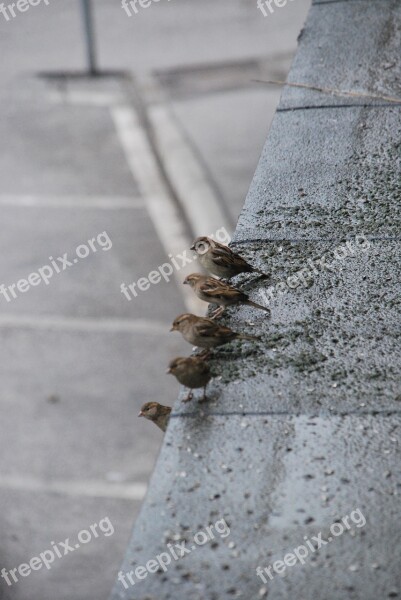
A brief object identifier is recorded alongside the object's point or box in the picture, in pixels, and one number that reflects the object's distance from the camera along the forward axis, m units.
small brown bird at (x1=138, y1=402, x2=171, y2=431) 10.29
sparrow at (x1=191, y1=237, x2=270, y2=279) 9.32
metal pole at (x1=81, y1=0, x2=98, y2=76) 35.95
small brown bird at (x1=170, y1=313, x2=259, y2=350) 8.34
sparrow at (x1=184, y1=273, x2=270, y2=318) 8.98
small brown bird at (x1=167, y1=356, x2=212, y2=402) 7.68
